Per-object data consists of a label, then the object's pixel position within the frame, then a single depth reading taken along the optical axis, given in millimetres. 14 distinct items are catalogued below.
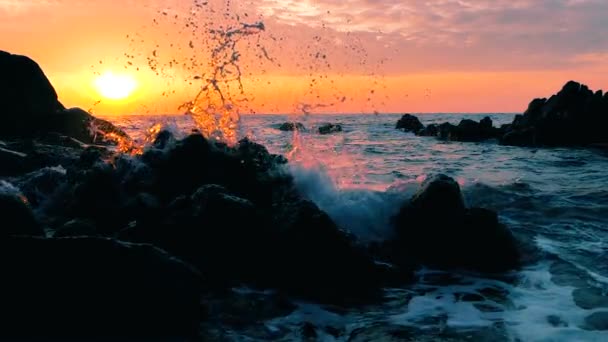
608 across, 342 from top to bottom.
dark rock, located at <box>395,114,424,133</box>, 51888
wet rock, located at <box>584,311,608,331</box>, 4949
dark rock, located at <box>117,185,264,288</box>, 6284
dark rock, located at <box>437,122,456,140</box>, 39550
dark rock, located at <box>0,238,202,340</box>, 4430
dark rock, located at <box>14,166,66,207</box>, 9439
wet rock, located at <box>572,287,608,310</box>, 5522
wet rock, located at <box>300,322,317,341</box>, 4719
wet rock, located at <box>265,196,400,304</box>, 6078
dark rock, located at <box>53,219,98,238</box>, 6555
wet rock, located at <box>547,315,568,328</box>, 5081
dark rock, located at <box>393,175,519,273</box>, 7242
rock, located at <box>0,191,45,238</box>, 5668
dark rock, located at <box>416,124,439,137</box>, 45034
